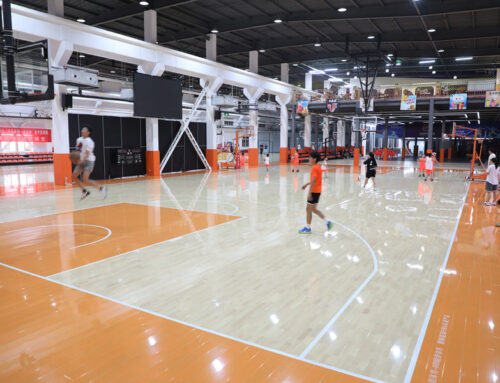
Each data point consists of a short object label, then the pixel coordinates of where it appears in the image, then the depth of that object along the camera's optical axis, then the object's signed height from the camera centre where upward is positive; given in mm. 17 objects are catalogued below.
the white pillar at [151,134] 20744 +354
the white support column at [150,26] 18547 +5619
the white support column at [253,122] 27575 +1443
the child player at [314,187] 7688 -934
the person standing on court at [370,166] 14965 -968
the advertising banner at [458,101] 27297 +2976
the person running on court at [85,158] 8417 -397
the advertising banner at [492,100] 25500 +2887
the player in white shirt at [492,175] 11766 -988
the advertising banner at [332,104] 32156 +3167
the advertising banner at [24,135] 29250 +385
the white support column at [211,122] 23891 +1218
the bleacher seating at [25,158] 29688 -1483
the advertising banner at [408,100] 28922 +3178
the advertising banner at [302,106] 31953 +2973
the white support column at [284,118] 31561 +1941
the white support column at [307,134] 38125 +763
